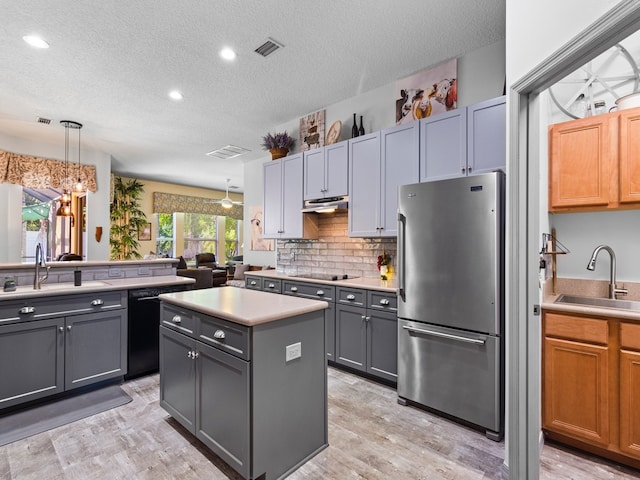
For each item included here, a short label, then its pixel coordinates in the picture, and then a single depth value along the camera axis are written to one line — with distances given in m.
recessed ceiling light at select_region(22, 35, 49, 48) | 2.75
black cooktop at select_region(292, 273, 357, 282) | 3.67
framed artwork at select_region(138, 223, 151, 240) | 8.36
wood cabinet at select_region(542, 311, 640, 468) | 1.84
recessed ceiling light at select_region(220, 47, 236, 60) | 2.97
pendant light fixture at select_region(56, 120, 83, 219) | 5.16
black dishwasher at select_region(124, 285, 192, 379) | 3.05
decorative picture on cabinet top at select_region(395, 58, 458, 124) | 3.15
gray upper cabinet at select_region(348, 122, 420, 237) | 3.09
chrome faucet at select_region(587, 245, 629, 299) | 2.29
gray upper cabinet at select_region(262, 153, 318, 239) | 4.16
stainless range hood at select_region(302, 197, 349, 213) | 3.65
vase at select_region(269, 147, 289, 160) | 4.55
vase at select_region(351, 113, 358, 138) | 3.76
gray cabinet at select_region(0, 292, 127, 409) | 2.42
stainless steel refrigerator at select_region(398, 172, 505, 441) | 2.17
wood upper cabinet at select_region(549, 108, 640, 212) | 2.10
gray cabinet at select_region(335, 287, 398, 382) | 2.86
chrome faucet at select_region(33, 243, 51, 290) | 2.72
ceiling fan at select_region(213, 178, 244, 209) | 8.25
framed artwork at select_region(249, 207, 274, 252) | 5.99
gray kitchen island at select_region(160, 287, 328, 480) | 1.66
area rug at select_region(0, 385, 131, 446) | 2.25
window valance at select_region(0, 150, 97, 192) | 5.29
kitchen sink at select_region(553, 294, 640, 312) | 2.19
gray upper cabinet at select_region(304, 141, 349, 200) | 3.67
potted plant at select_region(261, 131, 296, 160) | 4.54
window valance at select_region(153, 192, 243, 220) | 8.77
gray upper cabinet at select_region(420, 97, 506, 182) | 2.55
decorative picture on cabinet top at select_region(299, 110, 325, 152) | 4.32
